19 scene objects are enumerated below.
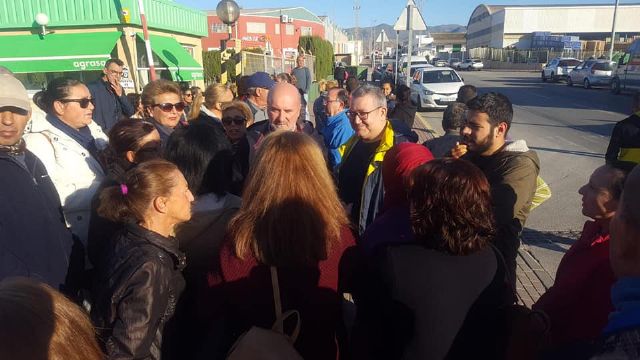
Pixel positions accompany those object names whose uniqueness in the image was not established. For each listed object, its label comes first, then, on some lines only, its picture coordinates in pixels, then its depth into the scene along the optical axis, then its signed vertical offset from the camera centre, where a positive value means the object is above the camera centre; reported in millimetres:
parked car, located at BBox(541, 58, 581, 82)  32969 +572
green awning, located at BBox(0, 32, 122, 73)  10391 +602
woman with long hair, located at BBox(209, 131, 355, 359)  1756 -678
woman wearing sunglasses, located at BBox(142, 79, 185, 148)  3967 -220
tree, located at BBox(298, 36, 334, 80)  28166 +1679
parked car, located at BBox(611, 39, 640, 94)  22188 +161
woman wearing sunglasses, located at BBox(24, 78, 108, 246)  2850 -454
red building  53969 +6627
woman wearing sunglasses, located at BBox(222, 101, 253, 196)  3863 -474
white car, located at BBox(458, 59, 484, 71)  56188 +1395
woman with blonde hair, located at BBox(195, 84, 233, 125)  5312 -227
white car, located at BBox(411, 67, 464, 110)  17859 -418
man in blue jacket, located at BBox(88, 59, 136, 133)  6078 -266
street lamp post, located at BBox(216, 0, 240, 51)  11180 +1676
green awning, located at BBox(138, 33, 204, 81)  11375 +537
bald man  3838 -256
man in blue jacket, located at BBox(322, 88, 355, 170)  4555 -580
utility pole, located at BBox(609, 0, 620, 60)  34250 +2717
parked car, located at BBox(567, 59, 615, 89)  27047 +139
